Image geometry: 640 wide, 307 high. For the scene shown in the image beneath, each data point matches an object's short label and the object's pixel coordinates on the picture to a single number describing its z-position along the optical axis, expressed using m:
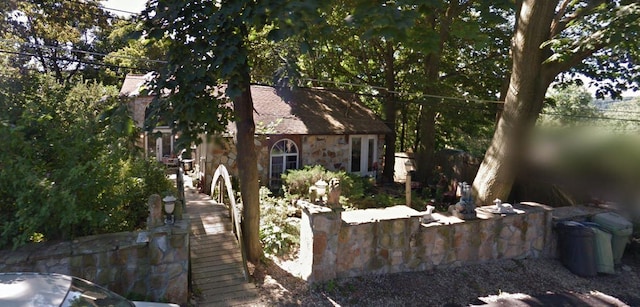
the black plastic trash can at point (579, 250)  7.12
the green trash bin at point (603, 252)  7.08
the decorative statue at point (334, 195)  6.20
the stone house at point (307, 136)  12.73
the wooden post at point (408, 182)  10.23
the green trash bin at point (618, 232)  7.36
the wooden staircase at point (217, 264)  5.85
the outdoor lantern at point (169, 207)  5.64
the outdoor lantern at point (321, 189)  6.42
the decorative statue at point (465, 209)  7.13
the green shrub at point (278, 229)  7.62
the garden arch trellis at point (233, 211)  6.64
